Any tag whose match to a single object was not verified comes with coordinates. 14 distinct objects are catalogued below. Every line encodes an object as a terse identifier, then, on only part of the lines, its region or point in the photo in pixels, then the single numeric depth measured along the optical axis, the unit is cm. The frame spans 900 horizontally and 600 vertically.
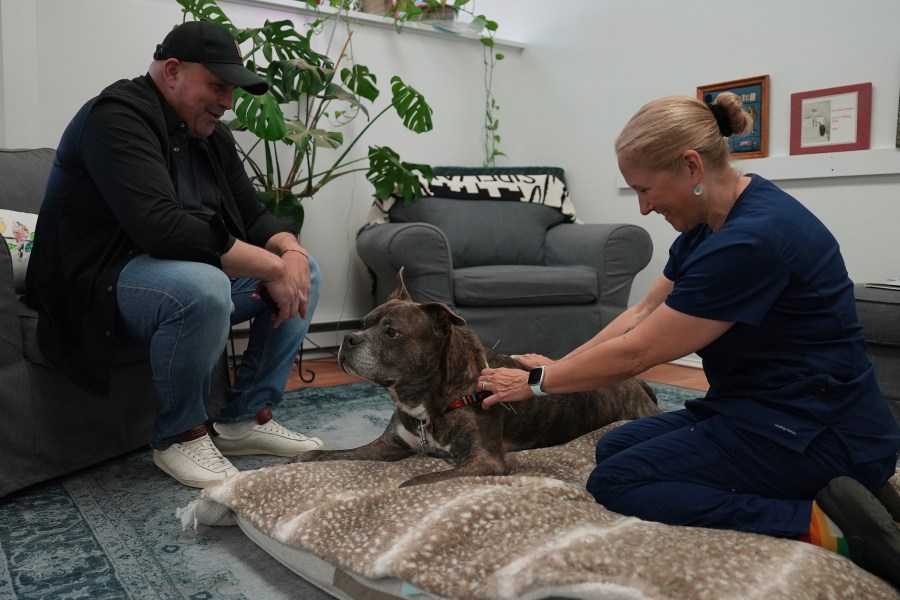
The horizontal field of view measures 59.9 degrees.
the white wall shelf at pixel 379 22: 434
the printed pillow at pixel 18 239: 243
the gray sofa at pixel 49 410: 213
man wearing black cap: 217
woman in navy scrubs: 155
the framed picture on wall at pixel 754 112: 405
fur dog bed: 132
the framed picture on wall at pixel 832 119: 365
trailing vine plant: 466
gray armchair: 380
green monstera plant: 360
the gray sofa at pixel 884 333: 280
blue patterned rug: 161
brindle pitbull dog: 206
